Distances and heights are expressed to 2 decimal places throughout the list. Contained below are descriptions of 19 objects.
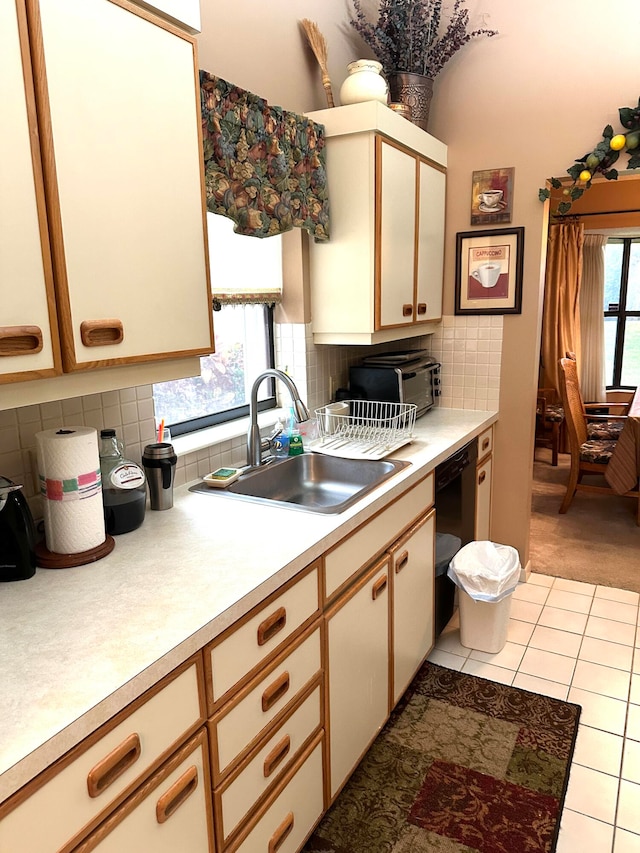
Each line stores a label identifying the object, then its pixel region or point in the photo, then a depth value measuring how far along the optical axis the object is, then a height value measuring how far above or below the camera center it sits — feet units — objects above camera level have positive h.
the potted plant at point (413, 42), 8.83 +3.64
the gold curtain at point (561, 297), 18.88 -0.10
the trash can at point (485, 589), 8.12 -3.79
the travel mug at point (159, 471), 5.69 -1.52
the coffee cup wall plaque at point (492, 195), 9.66 +1.54
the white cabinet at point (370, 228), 7.72 +0.91
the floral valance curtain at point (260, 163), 5.92 +1.44
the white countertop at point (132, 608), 3.01 -1.92
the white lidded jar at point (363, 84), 7.74 +2.63
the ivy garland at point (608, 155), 8.53 +1.90
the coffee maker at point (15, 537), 4.22 -1.56
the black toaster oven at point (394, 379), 8.97 -1.18
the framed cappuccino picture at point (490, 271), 9.83 +0.39
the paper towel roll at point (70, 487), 4.48 -1.32
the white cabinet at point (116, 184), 3.73 +0.80
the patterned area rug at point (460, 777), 5.70 -4.86
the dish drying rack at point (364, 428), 7.69 -1.76
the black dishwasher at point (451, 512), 8.18 -3.02
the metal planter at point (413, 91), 8.98 +2.96
